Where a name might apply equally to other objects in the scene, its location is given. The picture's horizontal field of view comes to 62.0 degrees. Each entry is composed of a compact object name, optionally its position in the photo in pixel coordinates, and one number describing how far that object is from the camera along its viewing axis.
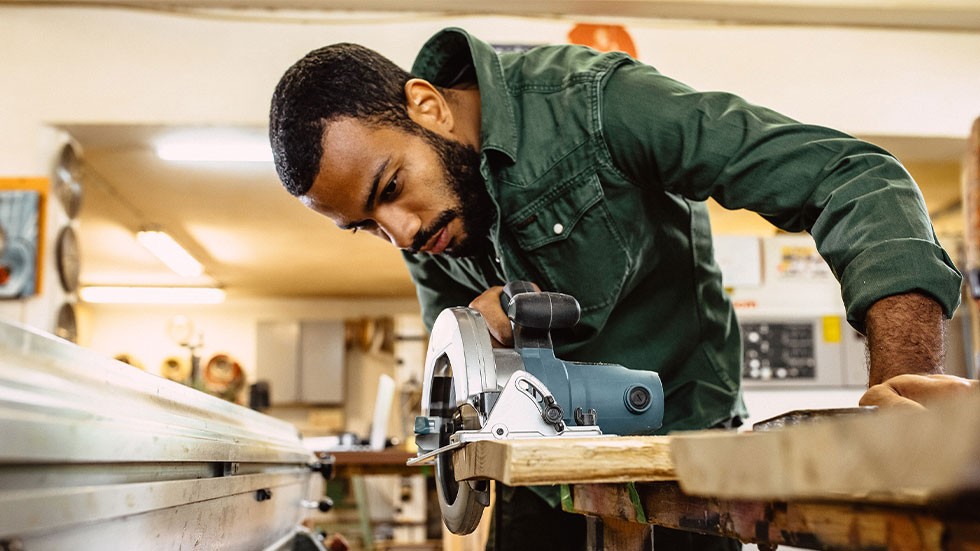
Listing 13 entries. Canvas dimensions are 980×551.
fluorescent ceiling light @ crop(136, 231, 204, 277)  6.33
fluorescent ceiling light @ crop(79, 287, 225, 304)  8.55
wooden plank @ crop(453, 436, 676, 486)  0.57
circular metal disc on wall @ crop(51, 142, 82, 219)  3.37
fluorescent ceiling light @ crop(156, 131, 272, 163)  3.58
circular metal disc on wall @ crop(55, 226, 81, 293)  3.30
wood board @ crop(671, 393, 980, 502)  0.28
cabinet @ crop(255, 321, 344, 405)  8.86
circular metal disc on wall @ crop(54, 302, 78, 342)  3.25
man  1.10
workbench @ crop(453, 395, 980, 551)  0.30
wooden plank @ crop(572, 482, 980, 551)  0.40
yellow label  3.38
